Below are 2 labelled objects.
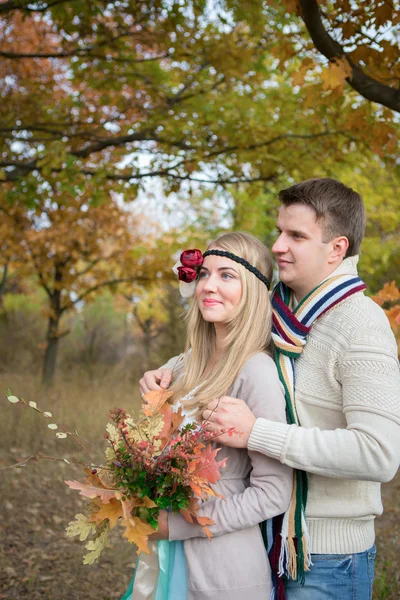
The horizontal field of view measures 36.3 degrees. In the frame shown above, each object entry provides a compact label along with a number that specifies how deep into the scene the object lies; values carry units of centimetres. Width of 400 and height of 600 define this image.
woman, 198
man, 182
